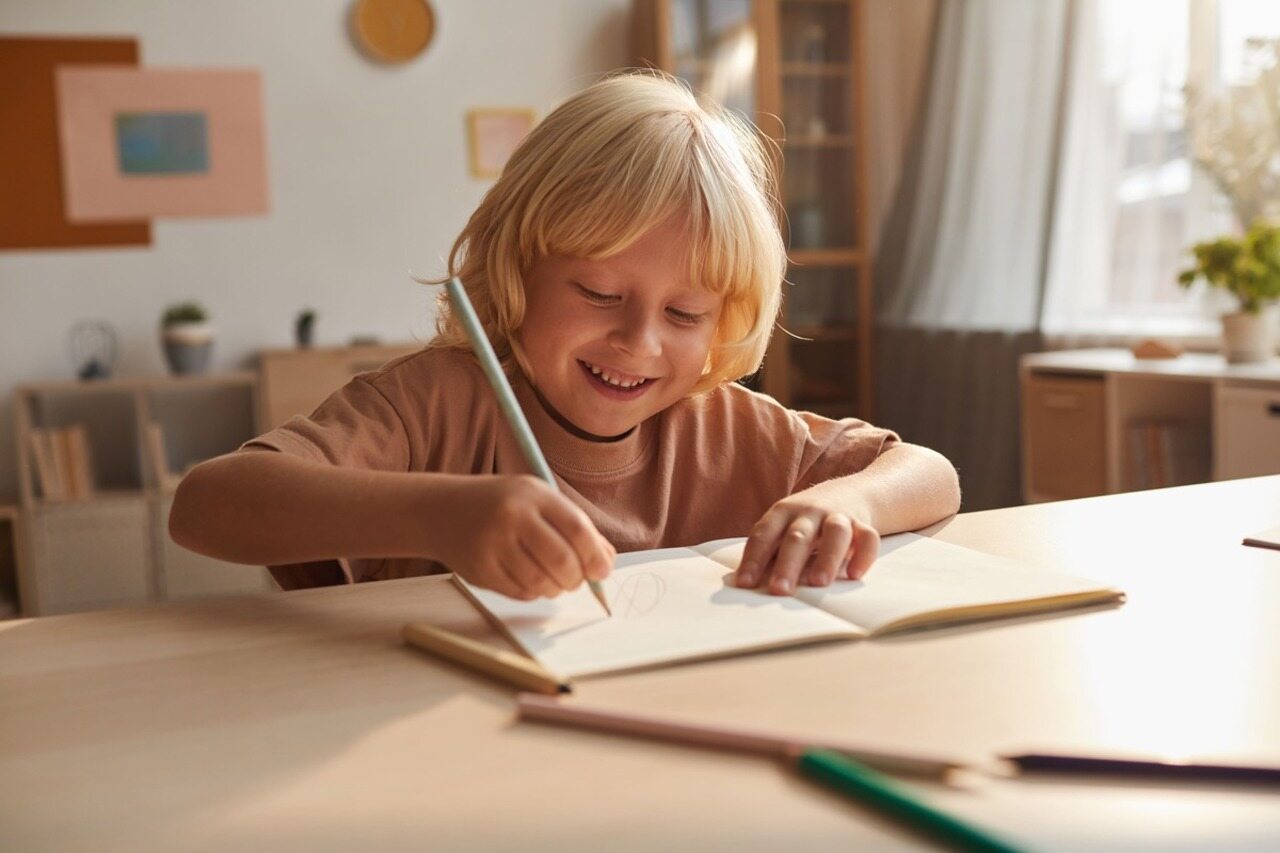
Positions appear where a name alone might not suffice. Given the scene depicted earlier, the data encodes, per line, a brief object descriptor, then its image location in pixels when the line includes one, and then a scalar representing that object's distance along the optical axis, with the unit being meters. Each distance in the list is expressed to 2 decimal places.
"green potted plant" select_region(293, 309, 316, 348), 4.00
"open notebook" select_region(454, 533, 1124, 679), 0.64
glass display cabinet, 4.25
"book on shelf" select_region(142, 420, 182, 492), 3.72
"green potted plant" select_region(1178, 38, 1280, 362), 2.87
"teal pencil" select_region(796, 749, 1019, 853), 0.40
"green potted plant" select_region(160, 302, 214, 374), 3.83
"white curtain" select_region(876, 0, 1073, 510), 3.74
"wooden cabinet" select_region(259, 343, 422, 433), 3.89
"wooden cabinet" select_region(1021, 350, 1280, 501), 2.69
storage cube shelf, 3.63
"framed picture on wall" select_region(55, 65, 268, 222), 3.91
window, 3.25
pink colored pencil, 0.47
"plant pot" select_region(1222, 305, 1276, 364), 2.87
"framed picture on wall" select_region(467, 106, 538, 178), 4.29
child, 0.98
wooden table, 0.44
